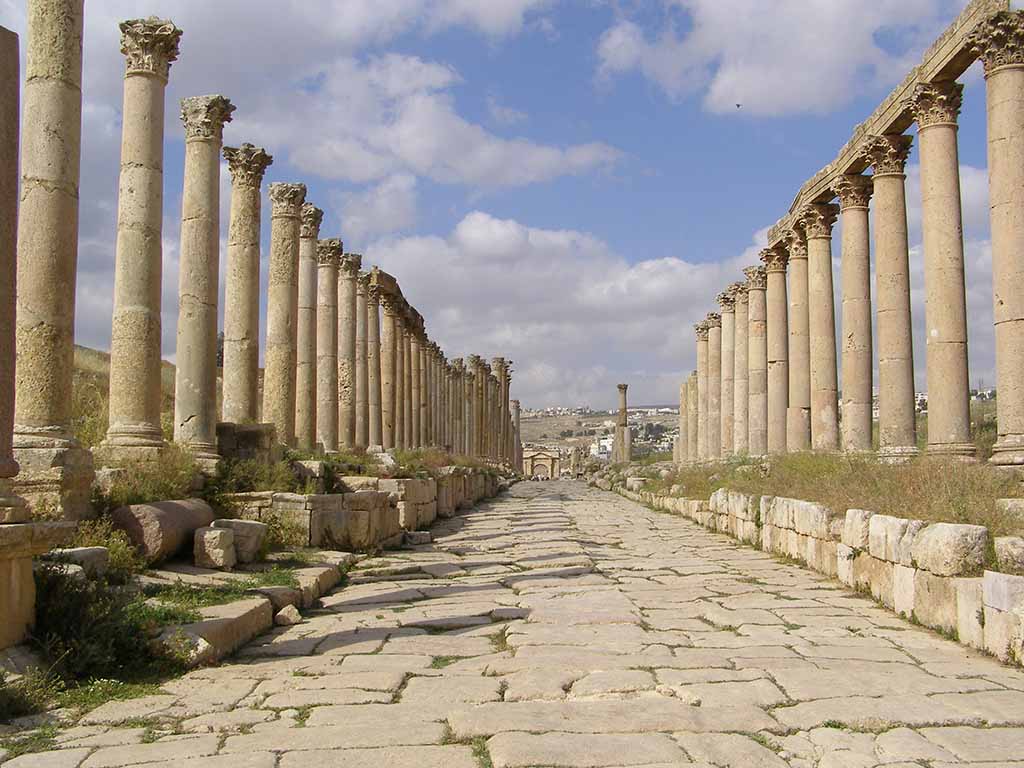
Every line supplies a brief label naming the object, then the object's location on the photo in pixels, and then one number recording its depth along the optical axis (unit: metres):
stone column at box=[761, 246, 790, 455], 25.77
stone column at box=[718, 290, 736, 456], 32.44
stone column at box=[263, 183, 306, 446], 18.22
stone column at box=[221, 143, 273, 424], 16.73
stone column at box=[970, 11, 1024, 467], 14.05
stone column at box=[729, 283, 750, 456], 29.88
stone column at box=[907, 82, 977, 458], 15.69
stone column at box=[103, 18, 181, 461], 12.84
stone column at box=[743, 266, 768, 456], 27.62
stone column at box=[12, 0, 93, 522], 9.52
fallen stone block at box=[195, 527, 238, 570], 10.00
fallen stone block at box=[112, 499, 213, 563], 9.51
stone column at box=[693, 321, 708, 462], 36.75
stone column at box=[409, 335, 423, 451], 37.28
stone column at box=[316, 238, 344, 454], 23.00
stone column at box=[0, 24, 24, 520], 6.05
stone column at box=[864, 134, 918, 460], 17.55
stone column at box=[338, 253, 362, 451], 25.45
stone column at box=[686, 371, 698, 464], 40.22
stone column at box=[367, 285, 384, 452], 29.47
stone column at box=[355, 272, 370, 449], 26.89
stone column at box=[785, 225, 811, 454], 24.20
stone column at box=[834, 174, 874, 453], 19.81
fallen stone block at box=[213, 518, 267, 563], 10.54
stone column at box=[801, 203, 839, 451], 22.03
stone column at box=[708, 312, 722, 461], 35.19
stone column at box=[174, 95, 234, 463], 14.58
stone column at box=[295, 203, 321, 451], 20.58
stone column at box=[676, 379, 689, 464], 42.68
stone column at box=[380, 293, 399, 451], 31.11
